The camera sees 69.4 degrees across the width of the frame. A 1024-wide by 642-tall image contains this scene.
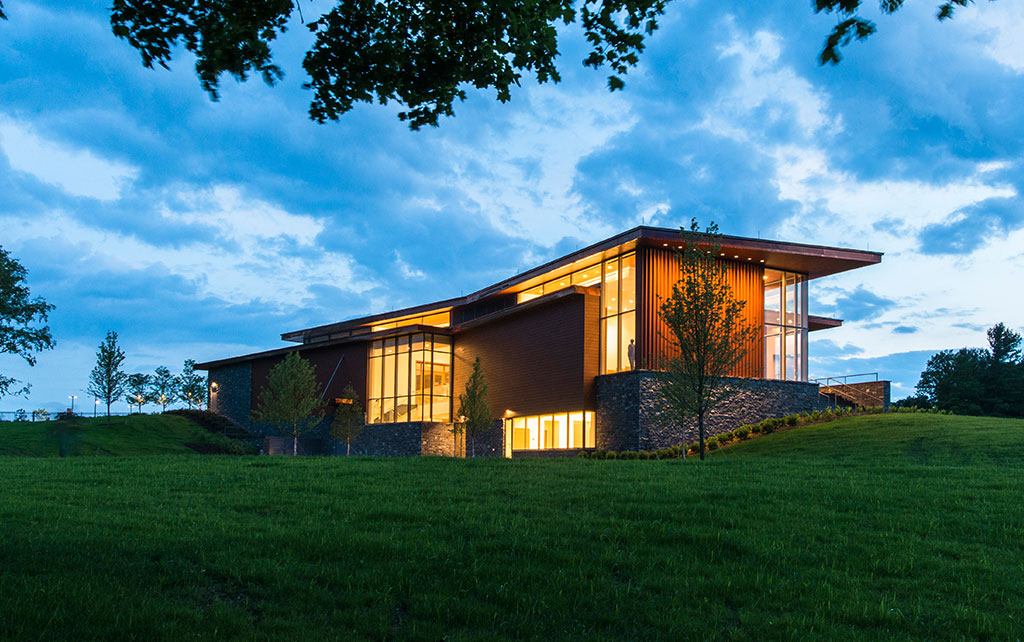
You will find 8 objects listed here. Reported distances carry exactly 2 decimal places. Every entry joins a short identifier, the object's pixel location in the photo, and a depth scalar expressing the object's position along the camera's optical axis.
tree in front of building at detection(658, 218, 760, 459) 19.27
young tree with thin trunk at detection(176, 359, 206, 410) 71.06
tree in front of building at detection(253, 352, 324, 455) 33.31
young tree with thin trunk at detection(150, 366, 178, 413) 72.19
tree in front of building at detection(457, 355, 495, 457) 29.45
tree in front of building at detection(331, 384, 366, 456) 36.91
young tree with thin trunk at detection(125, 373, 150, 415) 66.38
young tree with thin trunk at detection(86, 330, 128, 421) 40.62
